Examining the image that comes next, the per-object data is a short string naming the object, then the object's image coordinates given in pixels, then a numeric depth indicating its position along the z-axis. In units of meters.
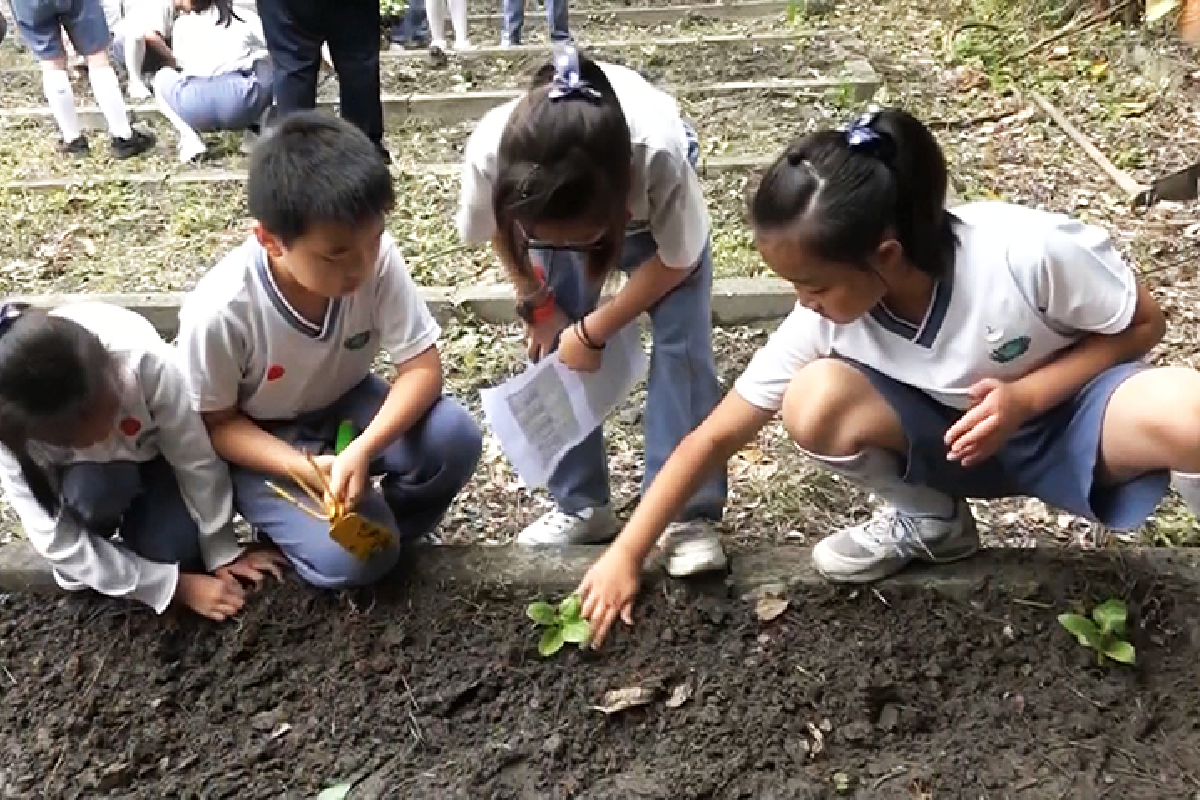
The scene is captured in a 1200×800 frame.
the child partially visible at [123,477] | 1.73
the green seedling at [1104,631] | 1.83
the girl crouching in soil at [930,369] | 1.57
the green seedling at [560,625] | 1.95
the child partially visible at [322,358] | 1.76
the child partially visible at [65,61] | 4.89
